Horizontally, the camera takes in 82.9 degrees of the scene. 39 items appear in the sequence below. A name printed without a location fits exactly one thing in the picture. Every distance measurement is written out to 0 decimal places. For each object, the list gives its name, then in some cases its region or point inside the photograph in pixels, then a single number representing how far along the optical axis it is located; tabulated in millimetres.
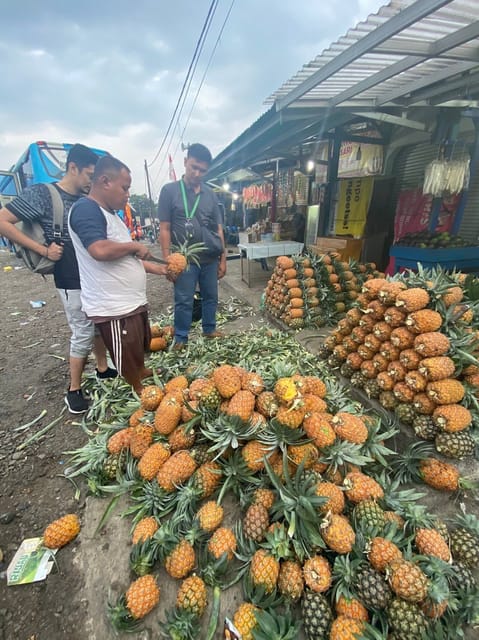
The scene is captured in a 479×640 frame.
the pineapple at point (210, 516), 1757
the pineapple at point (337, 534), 1512
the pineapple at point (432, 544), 1505
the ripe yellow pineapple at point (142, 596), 1466
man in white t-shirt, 2143
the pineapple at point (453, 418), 2029
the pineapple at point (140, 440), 2188
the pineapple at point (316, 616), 1354
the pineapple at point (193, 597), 1455
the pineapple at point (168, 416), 2135
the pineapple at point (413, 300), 2309
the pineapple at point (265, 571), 1478
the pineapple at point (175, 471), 1932
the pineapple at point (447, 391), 2088
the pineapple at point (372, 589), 1365
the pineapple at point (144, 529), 1747
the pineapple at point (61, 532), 1862
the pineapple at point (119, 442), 2309
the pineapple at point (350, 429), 1938
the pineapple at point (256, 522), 1671
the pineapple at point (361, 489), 1752
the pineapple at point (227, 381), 2119
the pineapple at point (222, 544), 1647
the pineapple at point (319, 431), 1863
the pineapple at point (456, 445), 2012
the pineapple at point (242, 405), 1966
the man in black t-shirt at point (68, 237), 2559
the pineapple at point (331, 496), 1659
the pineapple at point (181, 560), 1597
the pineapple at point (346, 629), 1275
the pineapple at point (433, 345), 2170
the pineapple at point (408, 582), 1306
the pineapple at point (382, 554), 1450
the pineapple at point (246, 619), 1363
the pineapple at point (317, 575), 1438
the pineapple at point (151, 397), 2348
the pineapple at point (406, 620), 1267
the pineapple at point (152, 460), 2018
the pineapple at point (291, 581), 1450
